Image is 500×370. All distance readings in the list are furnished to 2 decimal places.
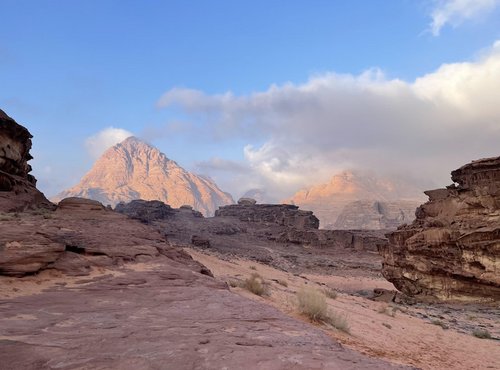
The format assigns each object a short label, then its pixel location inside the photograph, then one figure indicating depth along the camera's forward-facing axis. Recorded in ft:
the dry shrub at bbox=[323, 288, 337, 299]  51.13
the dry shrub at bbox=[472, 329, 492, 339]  39.42
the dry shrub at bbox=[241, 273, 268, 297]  37.58
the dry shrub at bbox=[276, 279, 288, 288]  55.83
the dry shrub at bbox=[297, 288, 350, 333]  27.43
